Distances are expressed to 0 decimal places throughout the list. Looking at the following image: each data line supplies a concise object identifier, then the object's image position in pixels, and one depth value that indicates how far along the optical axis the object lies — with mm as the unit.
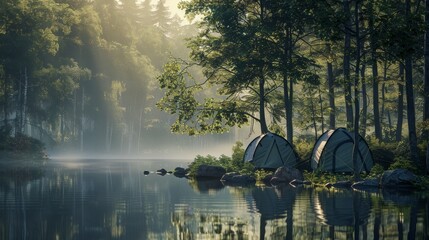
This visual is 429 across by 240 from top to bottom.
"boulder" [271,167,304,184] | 35531
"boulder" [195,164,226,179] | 41094
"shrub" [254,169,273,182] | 37319
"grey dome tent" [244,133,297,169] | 41156
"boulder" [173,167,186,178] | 44531
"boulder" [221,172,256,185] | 36188
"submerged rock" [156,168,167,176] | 46506
